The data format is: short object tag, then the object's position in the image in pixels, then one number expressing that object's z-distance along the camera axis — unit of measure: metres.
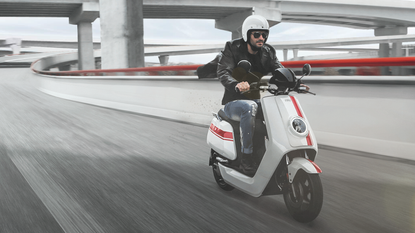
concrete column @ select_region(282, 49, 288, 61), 65.07
